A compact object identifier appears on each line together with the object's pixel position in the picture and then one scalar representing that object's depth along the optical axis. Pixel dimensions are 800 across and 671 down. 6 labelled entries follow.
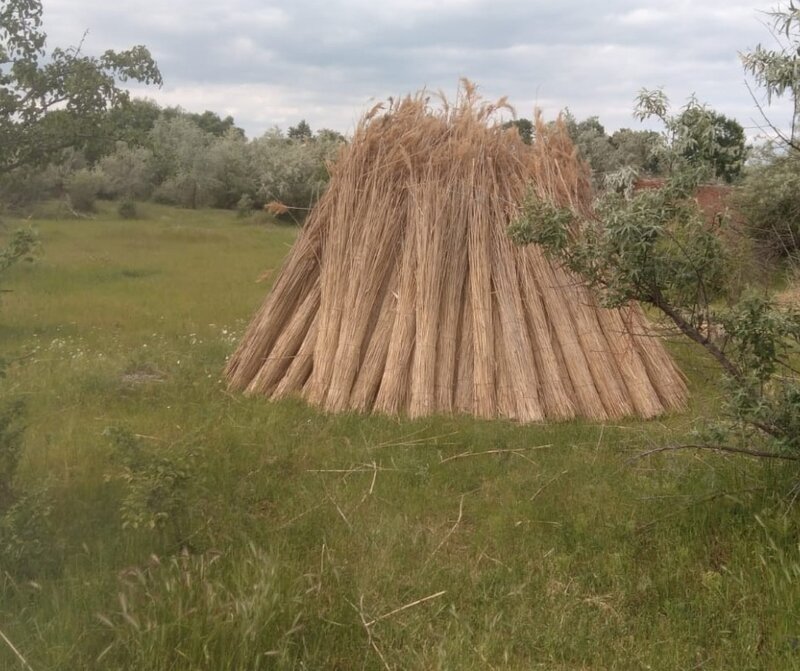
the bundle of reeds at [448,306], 5.88
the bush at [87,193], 12.29
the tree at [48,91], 3.53
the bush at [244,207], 21.54
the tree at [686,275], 3.43
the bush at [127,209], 15.05
